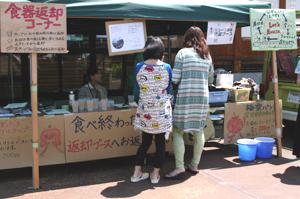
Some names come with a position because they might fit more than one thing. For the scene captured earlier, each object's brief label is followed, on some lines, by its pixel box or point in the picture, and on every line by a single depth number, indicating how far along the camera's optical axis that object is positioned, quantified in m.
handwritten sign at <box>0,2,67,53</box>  4.61
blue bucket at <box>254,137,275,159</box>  6.09
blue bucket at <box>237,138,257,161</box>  5.95
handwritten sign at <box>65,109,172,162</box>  5.37
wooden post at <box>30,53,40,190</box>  4.80
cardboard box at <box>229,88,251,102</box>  6.44
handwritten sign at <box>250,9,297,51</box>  6.01
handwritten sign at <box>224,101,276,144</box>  6.28
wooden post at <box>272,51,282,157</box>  6.22
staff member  6.05
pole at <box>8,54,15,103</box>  7.25
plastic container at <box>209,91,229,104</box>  6.35
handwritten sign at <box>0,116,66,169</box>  5.11
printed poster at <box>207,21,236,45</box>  5.94
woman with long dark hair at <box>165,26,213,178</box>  5.16
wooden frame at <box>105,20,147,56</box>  5.38
